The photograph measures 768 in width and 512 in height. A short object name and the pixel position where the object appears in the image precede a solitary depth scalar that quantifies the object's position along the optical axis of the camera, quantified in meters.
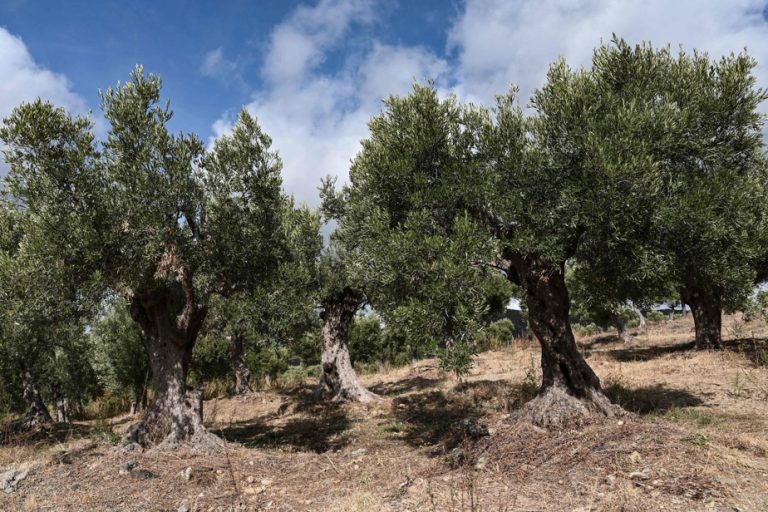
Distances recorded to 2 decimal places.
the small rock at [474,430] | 12.31
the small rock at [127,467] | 11.34
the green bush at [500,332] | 40.66
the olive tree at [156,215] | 11.27
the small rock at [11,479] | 10.95
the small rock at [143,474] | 10.99
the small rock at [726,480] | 7.79
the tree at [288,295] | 14.77
